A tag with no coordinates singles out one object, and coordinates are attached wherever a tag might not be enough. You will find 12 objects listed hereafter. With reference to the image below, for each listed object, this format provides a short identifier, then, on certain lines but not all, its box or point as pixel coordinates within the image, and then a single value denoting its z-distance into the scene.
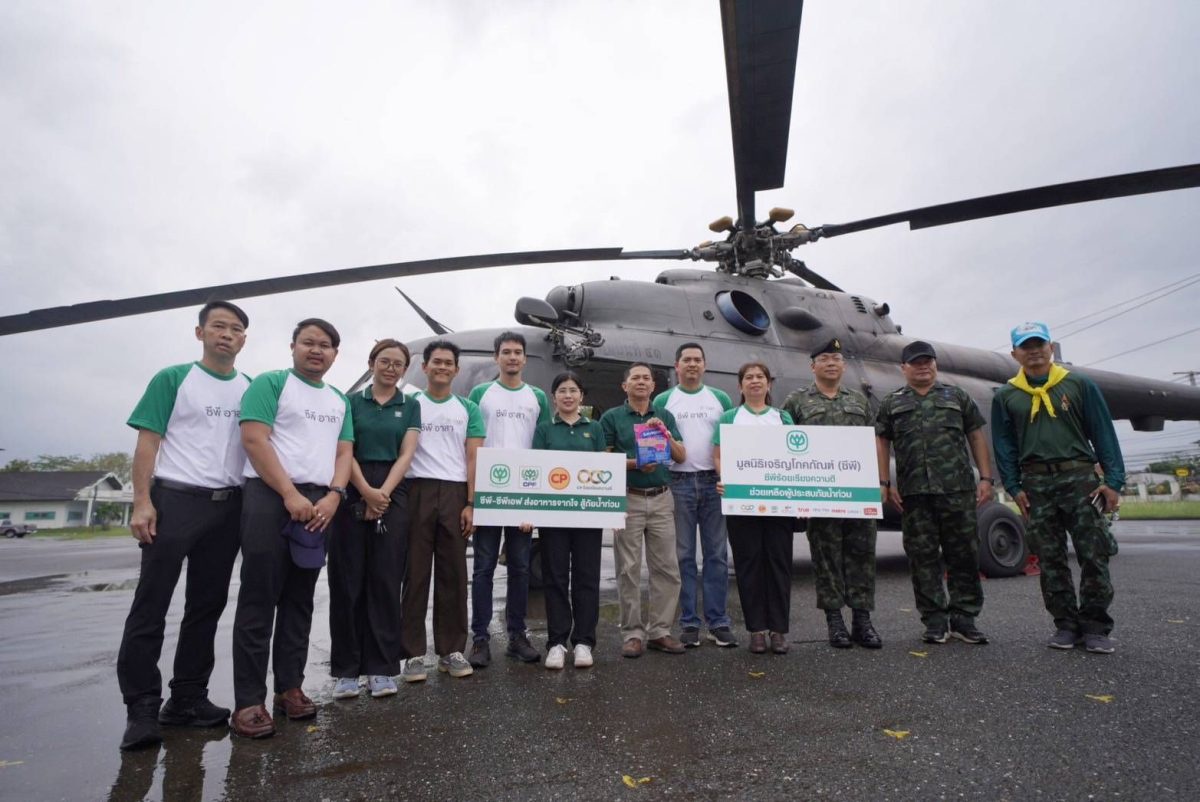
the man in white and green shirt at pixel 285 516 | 2.90
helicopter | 4.66
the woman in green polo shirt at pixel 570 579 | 3.83
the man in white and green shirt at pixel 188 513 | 2.81
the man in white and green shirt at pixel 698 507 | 4.12
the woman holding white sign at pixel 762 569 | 3.92
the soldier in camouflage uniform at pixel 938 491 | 4.07
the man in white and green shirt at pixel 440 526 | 3.62
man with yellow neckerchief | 3.76
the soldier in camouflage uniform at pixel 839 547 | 4.02
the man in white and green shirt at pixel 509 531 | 3.91
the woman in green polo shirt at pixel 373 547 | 3.30
